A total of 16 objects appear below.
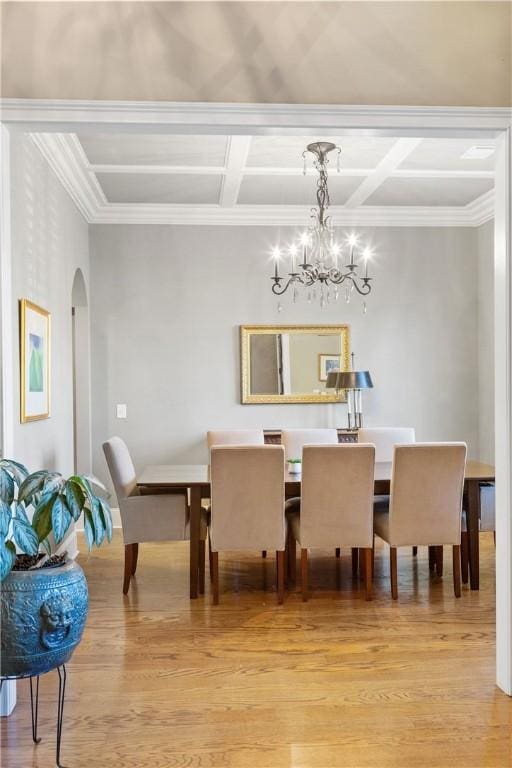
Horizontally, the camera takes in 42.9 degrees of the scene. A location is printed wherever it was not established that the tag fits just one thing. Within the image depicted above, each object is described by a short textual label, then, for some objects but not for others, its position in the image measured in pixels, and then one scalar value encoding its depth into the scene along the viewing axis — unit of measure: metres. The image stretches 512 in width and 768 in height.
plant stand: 2.13
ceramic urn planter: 2.09
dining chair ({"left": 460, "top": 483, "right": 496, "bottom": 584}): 4.21
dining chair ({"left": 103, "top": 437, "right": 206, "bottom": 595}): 4.01
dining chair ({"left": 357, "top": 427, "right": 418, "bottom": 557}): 5.03
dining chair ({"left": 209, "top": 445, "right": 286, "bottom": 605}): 3.67
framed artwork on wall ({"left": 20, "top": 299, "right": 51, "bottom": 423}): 3.72
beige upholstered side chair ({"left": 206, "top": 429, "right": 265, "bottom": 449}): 5.07
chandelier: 4.52
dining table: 3.90
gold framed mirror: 6.05
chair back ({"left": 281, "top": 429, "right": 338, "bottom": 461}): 5.12
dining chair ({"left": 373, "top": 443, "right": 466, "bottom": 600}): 3.77
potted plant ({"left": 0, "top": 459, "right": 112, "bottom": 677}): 2.09
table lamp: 5.61
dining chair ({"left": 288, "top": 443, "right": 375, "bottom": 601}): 3.71
